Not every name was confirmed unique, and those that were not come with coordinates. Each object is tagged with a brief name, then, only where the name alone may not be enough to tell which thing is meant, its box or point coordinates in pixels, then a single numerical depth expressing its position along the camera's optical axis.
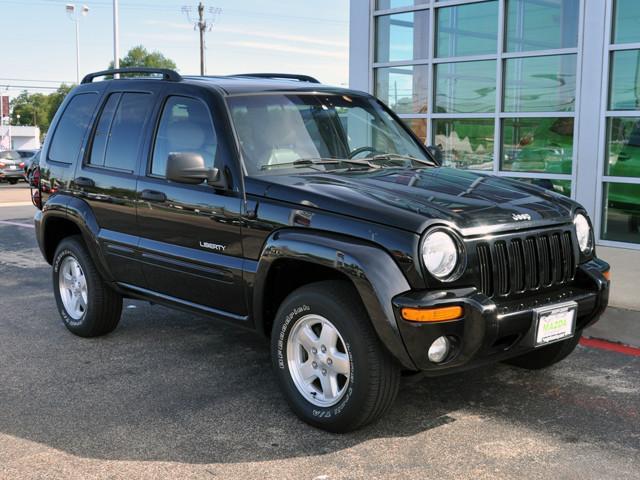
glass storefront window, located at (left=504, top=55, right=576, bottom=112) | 9.75
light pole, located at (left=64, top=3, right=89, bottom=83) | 47.94
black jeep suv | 3.74
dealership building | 9.26
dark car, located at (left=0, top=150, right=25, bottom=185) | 31.27
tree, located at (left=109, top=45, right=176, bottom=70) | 89.74
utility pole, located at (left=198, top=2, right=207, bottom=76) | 62.53
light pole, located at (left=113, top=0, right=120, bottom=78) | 31.33
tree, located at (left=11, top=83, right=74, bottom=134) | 143.60
